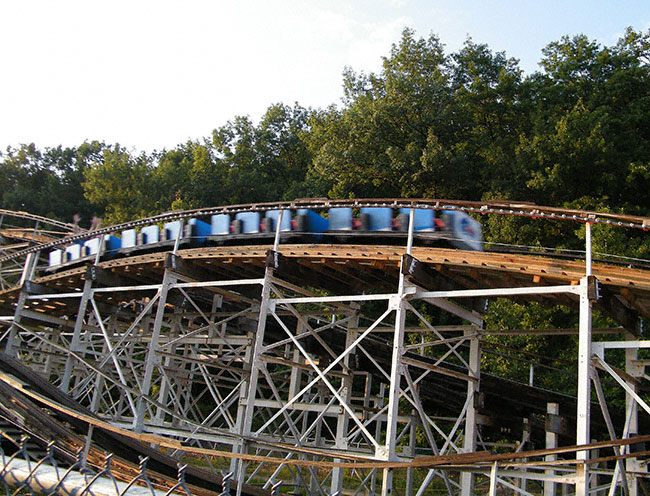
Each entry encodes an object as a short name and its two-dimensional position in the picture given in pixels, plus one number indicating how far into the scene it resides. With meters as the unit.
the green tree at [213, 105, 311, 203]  41.53
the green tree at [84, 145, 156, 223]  44.56
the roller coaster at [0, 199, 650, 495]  9.40
